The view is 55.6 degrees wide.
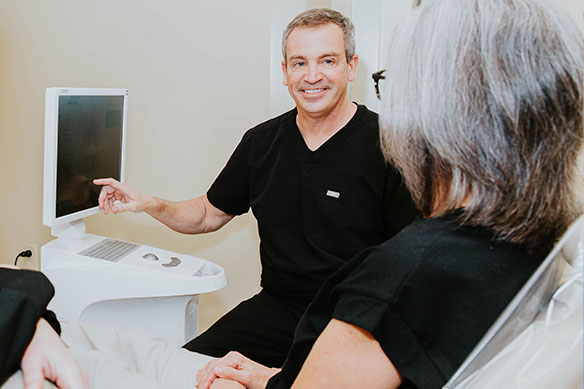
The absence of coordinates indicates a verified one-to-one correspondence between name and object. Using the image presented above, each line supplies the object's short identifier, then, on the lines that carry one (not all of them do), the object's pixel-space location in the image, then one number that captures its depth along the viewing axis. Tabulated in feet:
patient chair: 2.20
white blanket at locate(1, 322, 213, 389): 3.51
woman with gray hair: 2.38
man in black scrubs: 5.23
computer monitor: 4.99
